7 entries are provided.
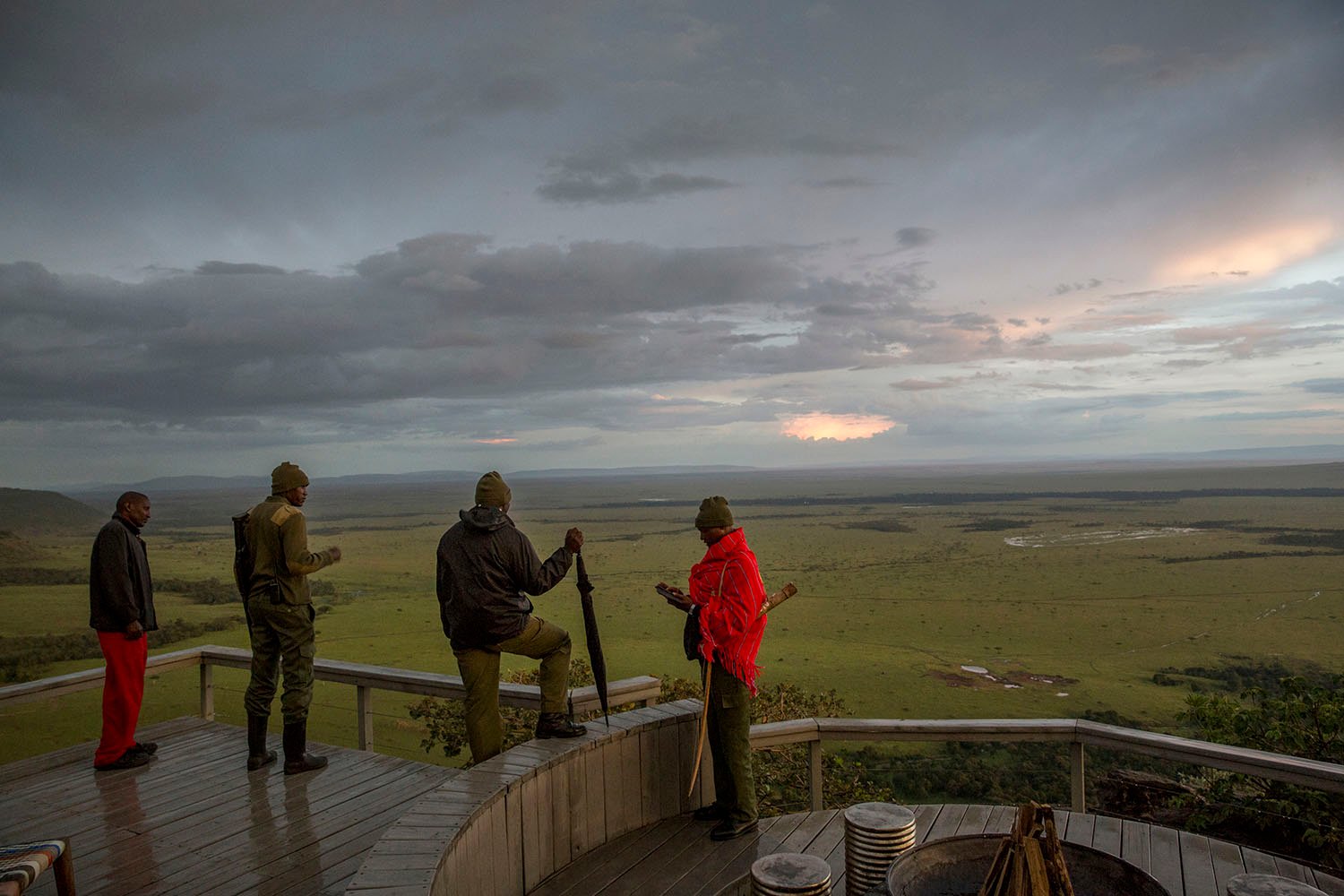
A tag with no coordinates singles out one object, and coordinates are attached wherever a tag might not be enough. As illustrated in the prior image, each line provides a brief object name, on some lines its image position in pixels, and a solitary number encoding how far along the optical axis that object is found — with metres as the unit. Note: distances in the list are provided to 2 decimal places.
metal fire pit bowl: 2.49
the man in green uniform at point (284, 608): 4.64
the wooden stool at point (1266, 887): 2.29
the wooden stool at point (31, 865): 2.63
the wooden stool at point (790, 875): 2.49
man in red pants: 4.74
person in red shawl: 3.95
